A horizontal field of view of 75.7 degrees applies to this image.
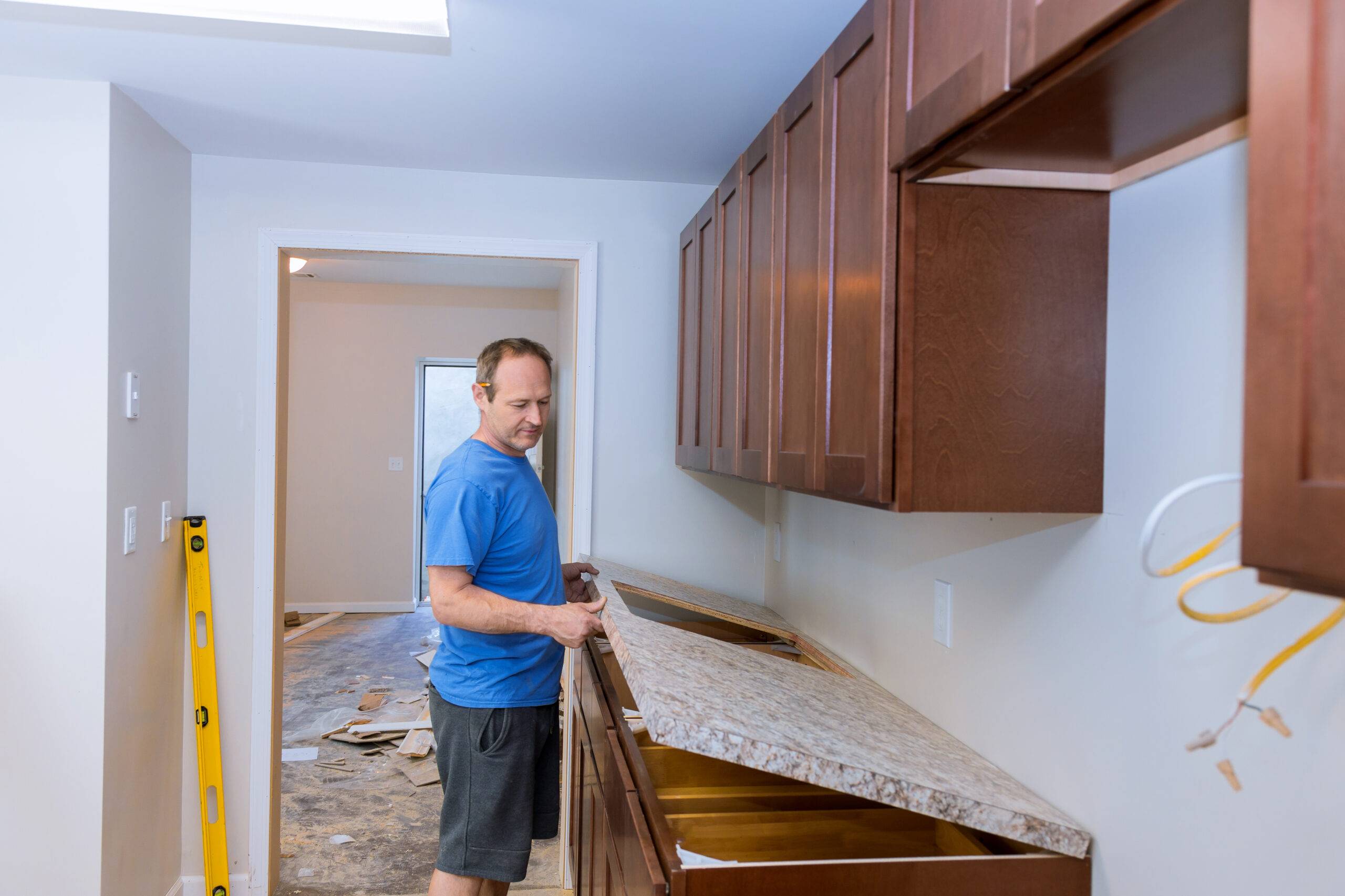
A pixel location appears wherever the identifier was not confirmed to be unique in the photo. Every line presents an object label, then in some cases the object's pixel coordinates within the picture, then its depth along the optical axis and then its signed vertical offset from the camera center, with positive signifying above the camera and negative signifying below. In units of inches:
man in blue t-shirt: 77.0 -19.4
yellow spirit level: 108.5 -36.8
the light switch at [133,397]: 93.7 +3.3
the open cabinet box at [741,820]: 48.4 -25.7
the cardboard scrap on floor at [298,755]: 157.8 -59.9
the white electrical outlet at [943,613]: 68.0 -13.5
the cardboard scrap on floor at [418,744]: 160.2 -58.7
